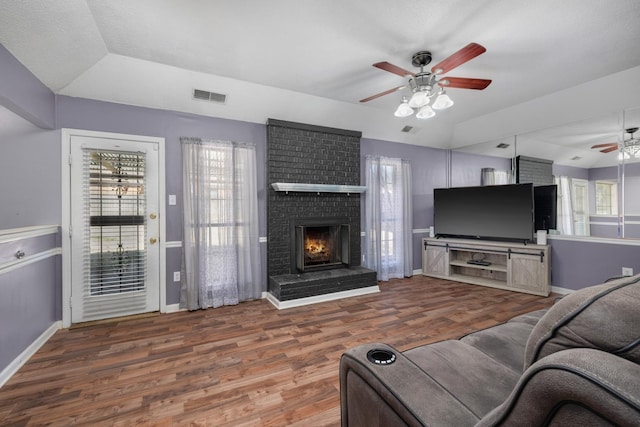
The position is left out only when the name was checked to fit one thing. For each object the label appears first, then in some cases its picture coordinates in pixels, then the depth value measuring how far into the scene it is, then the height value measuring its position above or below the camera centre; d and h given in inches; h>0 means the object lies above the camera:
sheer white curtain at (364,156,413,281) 189.6 -3.7
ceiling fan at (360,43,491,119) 91.5 +48.4
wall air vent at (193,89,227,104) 132.6 +58.9
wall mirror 140.6 +25.5
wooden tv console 159.9 -34.4
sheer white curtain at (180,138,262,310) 138.9 -5.0
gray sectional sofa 21.1 -17.6
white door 121.9 -5.3
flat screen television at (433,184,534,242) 168.6 -0.3
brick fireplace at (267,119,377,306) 156.1 -1.7
